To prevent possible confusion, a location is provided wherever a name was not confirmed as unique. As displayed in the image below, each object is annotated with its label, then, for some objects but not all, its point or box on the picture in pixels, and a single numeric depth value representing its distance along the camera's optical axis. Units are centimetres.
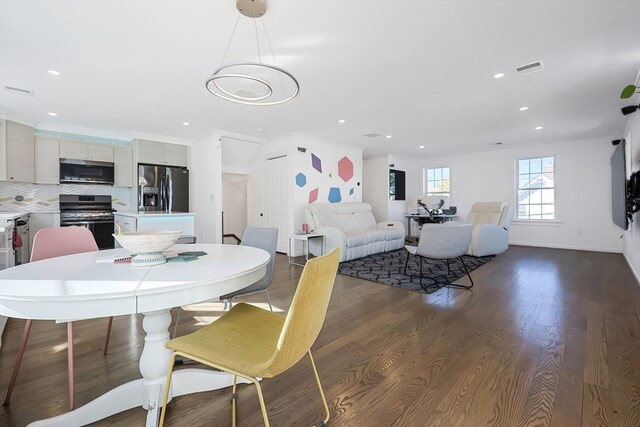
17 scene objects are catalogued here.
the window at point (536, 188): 649
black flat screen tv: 419
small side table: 474
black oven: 504
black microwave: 493
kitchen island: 379
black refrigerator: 546
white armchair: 506
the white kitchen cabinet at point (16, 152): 423
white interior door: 569
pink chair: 188
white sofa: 488
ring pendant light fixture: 196
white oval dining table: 96
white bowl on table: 134
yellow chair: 95
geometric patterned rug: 377
